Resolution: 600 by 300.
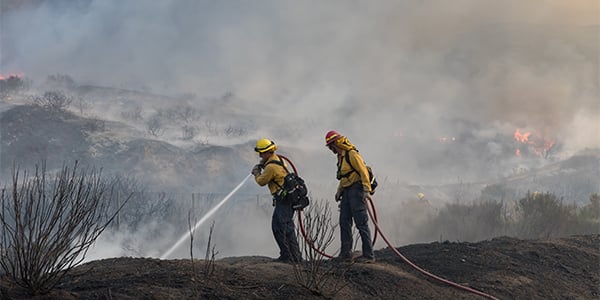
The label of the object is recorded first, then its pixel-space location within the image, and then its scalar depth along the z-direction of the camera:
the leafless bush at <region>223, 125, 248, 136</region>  63.25
